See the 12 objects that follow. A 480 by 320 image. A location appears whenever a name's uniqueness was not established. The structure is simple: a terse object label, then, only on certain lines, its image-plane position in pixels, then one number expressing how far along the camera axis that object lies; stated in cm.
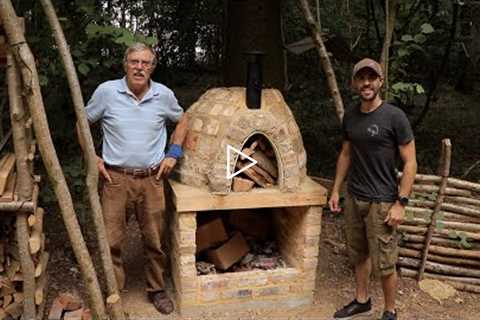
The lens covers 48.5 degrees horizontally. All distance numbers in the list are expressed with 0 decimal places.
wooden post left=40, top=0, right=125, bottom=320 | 362
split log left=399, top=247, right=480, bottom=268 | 493
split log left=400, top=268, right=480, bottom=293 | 489
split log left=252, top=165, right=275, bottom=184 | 430
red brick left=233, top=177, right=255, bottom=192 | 415
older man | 391
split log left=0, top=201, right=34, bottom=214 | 358
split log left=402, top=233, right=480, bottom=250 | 490
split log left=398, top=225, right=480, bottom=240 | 486
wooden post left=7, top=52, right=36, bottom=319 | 364
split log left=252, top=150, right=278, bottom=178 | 432
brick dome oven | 411
